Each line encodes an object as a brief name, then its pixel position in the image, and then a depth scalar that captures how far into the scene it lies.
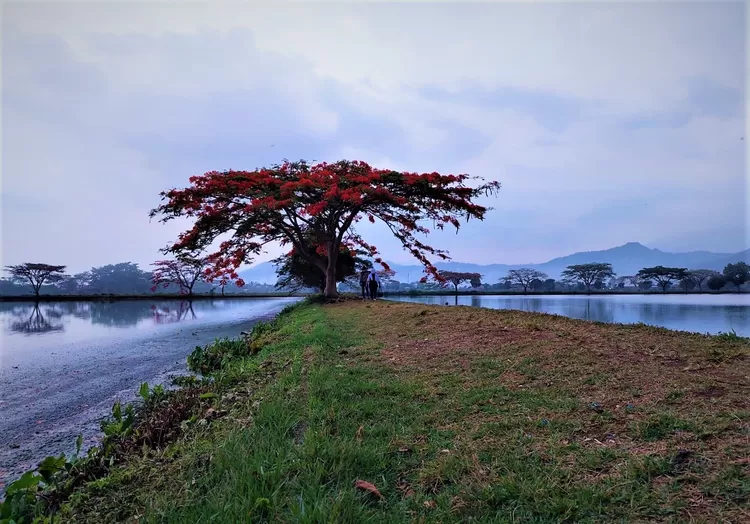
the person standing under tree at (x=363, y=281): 17.45
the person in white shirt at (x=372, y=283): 15.50
